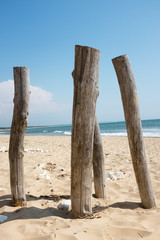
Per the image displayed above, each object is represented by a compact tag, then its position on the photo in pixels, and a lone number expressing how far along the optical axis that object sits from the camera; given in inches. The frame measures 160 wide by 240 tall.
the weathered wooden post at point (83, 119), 89.5
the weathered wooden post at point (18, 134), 106.1
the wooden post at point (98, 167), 122.8
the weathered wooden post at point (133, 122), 105.1
